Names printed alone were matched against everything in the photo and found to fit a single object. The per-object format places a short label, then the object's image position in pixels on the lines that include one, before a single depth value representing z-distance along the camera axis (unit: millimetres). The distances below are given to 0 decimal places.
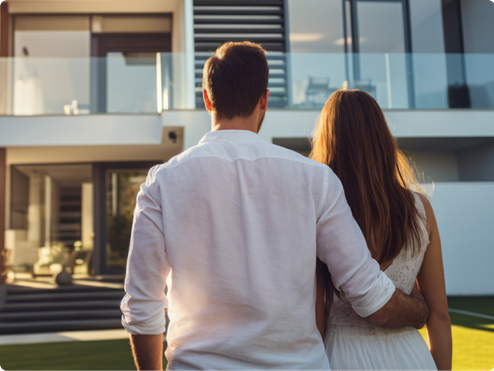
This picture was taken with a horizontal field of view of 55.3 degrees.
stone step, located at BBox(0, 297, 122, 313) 9320
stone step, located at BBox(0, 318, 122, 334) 8438
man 1101
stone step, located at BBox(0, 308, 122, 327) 8891
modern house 9797
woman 1507
